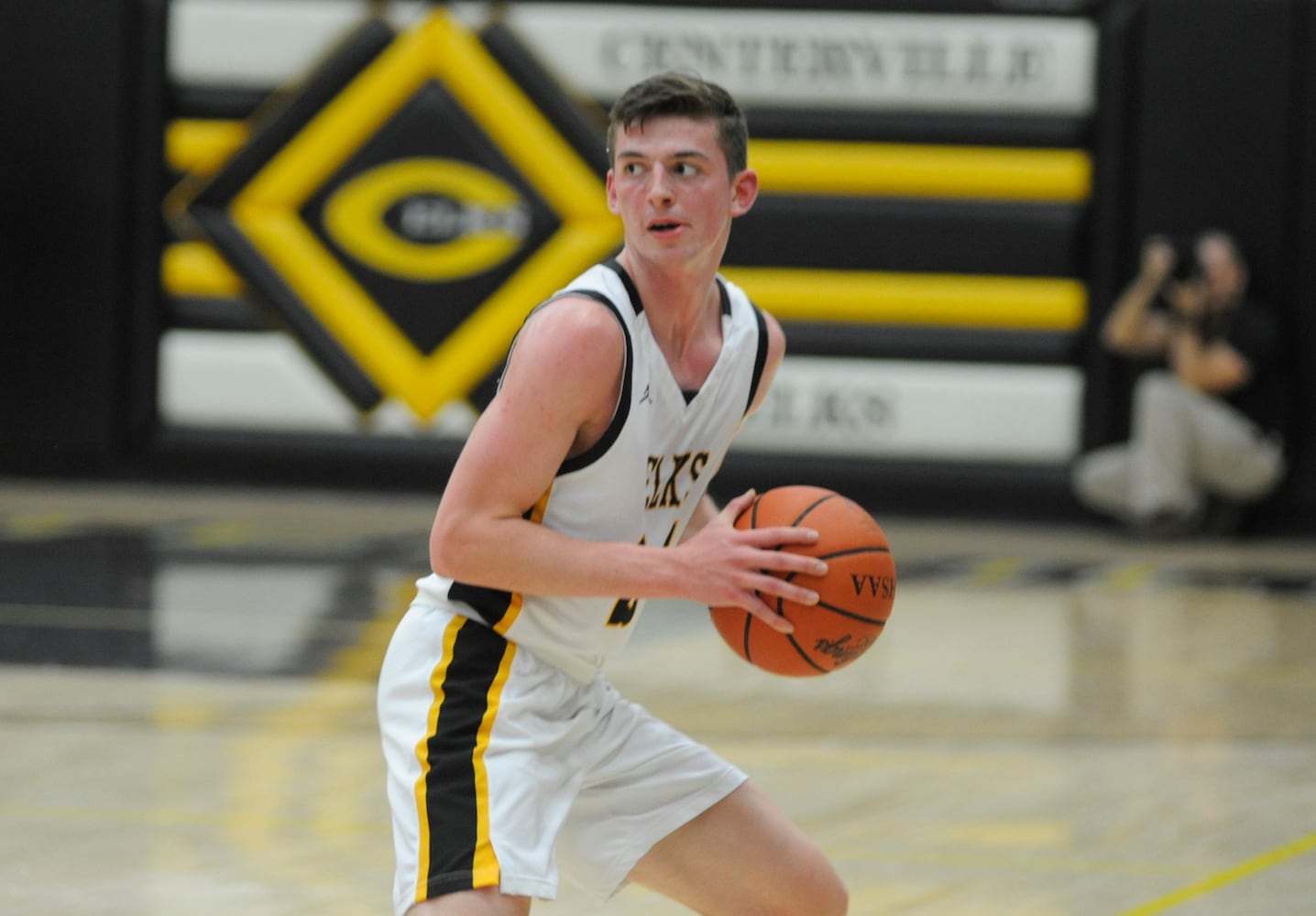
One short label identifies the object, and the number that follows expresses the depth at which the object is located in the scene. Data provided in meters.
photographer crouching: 18.89
